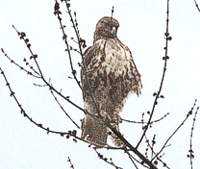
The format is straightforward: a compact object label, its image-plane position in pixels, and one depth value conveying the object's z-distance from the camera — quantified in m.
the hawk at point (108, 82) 12.89
